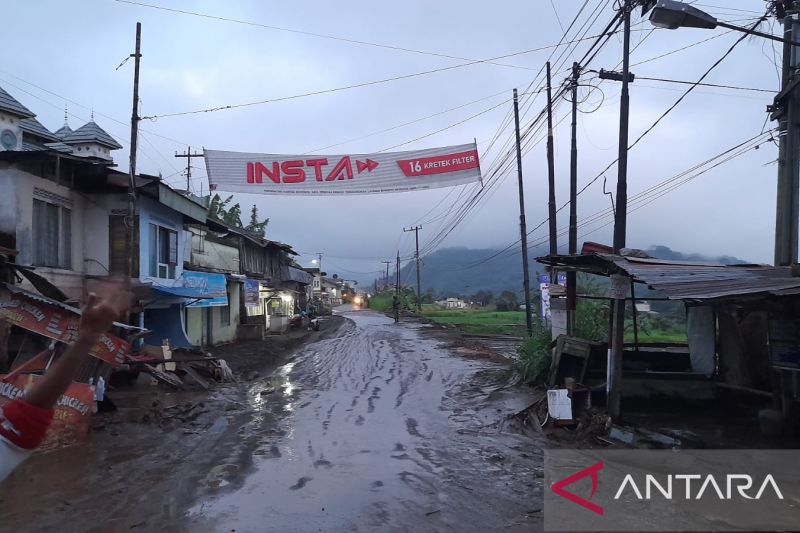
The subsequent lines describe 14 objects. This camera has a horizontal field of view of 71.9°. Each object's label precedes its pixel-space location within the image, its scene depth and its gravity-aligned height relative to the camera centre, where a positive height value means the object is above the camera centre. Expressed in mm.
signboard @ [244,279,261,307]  31402 -1647
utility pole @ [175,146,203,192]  37291 +6270
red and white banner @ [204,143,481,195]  13656 +2286
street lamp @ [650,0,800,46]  8383 +3825
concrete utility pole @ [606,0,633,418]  12281 +2560
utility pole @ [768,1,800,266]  10344 +2090
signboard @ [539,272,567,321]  20284 -1004
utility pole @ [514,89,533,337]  24312 +1247
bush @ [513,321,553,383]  14547 -2543
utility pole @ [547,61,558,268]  19328 +2917
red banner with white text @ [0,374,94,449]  8711 -2403
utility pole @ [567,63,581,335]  17652 +2474
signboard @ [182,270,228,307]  21219 -897
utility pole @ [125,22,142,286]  14523 +2833
